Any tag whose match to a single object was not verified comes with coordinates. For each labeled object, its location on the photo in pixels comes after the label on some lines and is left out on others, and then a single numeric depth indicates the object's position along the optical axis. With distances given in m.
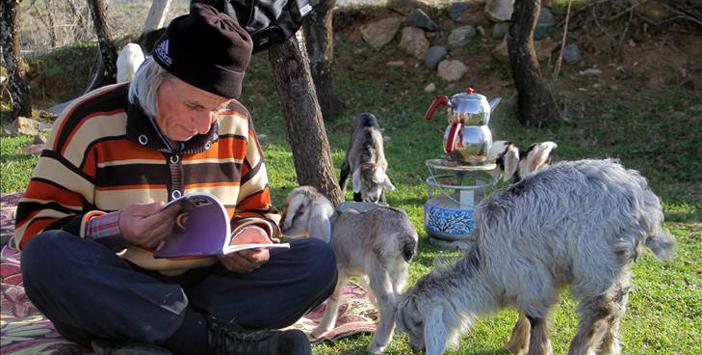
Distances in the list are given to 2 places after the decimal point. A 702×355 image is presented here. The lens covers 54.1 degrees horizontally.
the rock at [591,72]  11.17
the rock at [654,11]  11.32
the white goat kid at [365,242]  3.89
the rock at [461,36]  12.28
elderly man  2.73
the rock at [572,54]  11.47
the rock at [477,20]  12.43
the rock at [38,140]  9.54
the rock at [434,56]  12.16
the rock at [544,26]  11.66
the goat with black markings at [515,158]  6.12
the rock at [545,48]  11.44
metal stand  5.32
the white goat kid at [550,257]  3.19
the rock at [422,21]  12.68
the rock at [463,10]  12.69
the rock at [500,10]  12.01
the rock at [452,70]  11.72
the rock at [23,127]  10.67
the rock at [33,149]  8.97
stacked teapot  5.29
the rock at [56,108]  11.66
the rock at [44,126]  10.95
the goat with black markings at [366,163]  6.29
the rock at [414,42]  12.52
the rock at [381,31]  12.98
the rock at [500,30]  12.05
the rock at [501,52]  11.53
